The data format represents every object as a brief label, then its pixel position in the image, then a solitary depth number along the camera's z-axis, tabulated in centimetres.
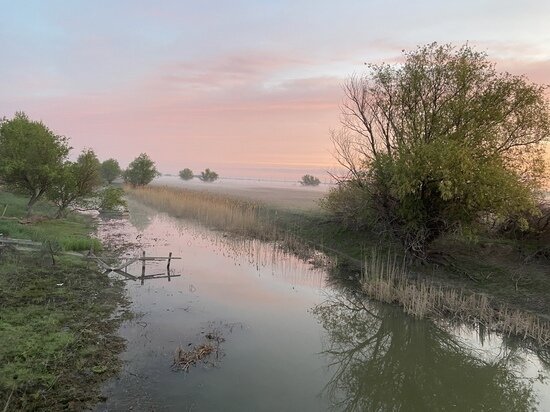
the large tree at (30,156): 2619
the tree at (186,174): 14044
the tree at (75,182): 2750
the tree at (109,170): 8106
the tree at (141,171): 7206
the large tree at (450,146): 1596
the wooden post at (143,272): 1681
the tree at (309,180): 13095
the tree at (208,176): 13875
